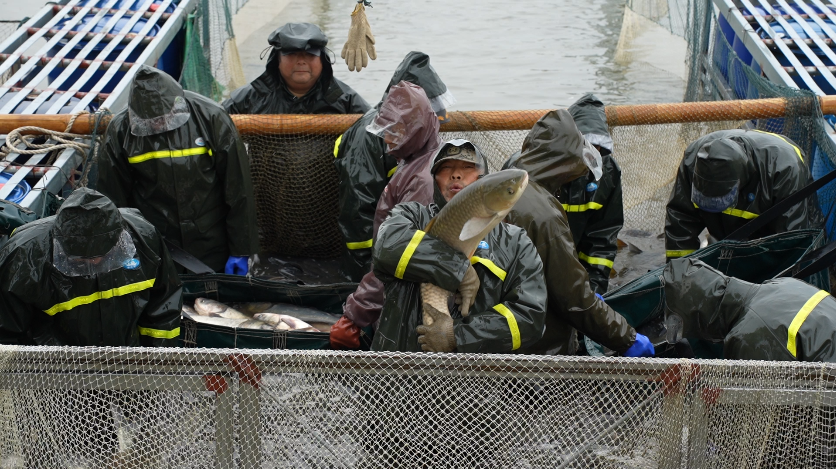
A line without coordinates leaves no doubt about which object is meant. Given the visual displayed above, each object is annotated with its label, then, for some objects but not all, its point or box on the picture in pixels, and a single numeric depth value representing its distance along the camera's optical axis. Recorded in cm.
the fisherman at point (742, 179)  1109
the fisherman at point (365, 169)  1214
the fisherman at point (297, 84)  1377
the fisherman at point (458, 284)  716
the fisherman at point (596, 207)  1174
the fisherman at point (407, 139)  1020
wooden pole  1350
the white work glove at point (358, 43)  1406
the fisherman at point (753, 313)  703
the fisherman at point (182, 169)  1114
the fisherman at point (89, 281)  807
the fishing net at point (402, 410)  625
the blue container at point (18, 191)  1130
